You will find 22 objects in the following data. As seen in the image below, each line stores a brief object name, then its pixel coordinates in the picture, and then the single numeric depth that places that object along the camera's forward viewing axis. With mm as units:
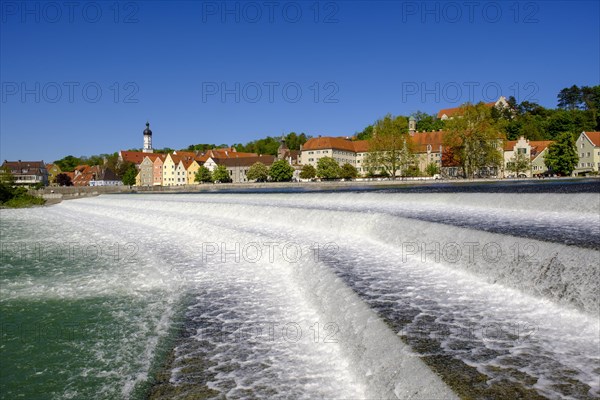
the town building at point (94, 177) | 128125
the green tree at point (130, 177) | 123750
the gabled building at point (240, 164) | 127125
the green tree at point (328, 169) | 102438
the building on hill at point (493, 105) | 139600
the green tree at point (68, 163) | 188500
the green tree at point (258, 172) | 110125
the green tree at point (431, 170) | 93000
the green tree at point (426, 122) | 140750
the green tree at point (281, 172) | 103125
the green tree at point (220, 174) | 114062
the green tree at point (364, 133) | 151625
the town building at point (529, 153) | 85188
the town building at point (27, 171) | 126750
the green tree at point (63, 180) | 142625
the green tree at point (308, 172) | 108188
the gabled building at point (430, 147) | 111812
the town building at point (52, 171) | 153875
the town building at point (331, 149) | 126375
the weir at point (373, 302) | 4777
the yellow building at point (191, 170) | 125625
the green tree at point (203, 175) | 115562
